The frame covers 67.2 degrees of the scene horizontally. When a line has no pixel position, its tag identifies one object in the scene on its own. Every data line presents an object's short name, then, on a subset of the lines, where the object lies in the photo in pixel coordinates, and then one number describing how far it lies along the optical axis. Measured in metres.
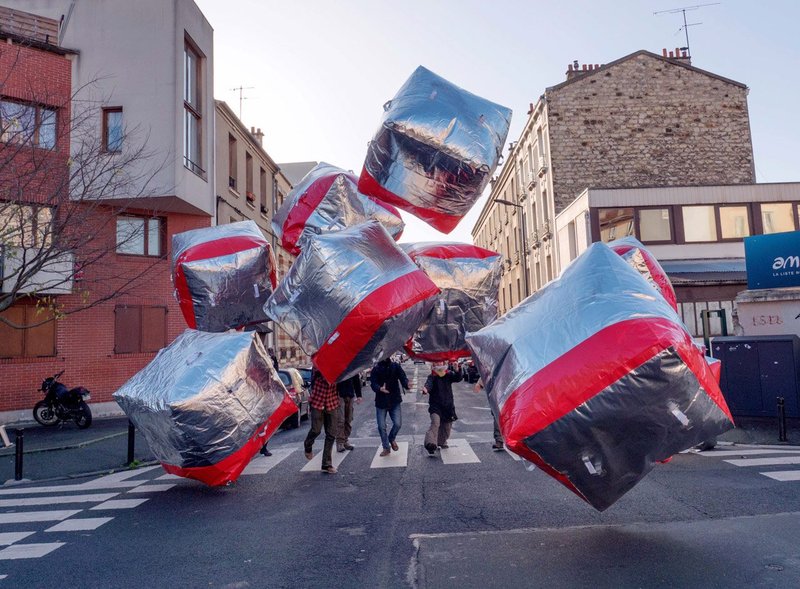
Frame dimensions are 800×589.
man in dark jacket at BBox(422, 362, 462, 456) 9.61
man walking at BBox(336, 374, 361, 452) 9.75
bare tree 11.26
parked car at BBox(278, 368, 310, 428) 14.46
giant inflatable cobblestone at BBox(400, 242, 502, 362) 6.50
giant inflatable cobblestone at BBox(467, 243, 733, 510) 4.01
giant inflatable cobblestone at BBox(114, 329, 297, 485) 6.61
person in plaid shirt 8.66
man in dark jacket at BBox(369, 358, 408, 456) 9.78
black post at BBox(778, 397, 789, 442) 10.57
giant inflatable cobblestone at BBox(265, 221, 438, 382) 5.63
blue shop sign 13.01
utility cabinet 11.30
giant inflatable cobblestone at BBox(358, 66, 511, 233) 5.70
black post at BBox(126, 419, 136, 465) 10.76
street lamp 31.25
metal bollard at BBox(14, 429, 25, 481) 9.88
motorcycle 15.20
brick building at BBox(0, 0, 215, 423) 16.80
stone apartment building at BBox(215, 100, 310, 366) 22.70
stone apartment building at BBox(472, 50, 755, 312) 26.44
